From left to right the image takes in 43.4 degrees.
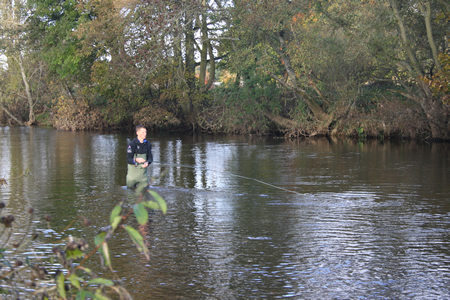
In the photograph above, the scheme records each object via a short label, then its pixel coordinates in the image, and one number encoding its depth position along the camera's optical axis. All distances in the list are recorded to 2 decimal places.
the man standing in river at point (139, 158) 11.27
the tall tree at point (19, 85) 48.25
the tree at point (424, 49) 22.94
